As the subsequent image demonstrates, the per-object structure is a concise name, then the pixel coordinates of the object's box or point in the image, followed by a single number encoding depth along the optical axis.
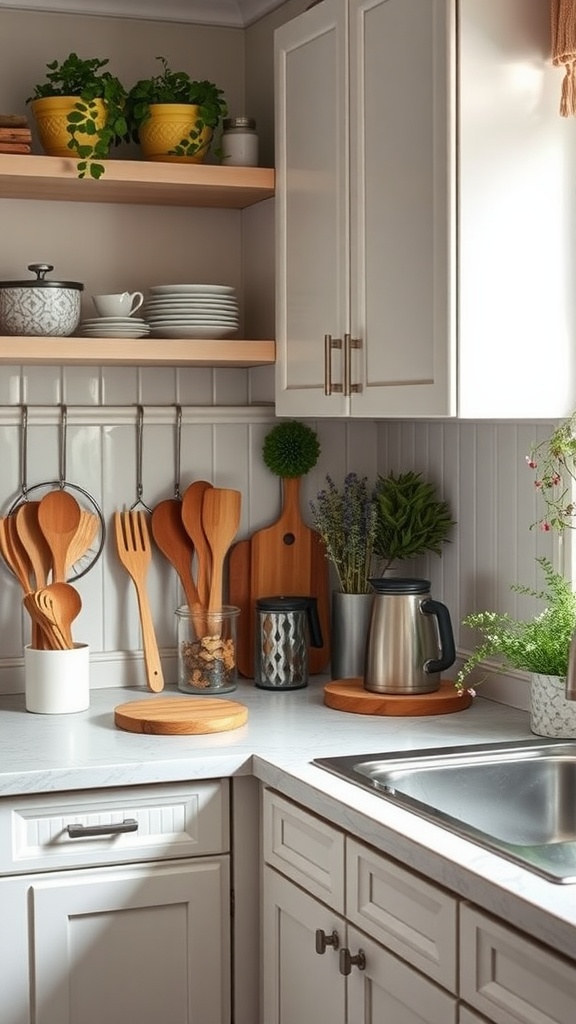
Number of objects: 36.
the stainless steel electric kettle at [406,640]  2.73
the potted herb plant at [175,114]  2.92
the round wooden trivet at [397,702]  2.71
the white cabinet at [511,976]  1.60
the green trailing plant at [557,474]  2.43
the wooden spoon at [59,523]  2.96
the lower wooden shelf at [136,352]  2.79
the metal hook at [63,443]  3.04
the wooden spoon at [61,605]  2.83
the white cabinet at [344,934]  1.89
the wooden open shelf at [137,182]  2.78
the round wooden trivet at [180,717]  2.59
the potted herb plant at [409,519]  2.97
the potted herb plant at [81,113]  2.80
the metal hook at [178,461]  3.15
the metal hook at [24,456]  3.02
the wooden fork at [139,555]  3.03
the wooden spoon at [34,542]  2.96
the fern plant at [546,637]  2.45
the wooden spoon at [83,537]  2.98
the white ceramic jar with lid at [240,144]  3.00
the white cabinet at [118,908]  2.36
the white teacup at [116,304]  2.87
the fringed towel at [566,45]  2.29
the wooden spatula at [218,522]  3.09
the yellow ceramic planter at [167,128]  2.92
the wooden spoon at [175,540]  3.10
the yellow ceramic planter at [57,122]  2.83
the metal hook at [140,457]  3.11
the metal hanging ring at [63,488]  3.02
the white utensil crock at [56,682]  2.80
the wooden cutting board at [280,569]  3.17
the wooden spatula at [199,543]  3.10
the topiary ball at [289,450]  3.17
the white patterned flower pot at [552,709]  2.41
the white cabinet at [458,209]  2.31
